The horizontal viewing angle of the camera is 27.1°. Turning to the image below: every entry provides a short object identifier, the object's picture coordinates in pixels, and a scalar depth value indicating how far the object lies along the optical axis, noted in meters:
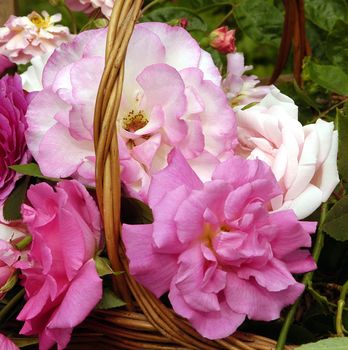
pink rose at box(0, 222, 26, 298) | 0.58
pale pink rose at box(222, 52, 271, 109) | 0.78
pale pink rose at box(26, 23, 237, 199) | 0.59
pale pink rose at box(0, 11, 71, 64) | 0.83
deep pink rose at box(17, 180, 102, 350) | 0.55
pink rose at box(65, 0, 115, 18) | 0.82
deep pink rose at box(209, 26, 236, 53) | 0.85
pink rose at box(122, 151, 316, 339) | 0.54
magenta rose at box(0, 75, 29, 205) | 0.63
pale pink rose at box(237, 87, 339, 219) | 0.58
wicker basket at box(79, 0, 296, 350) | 0.55
